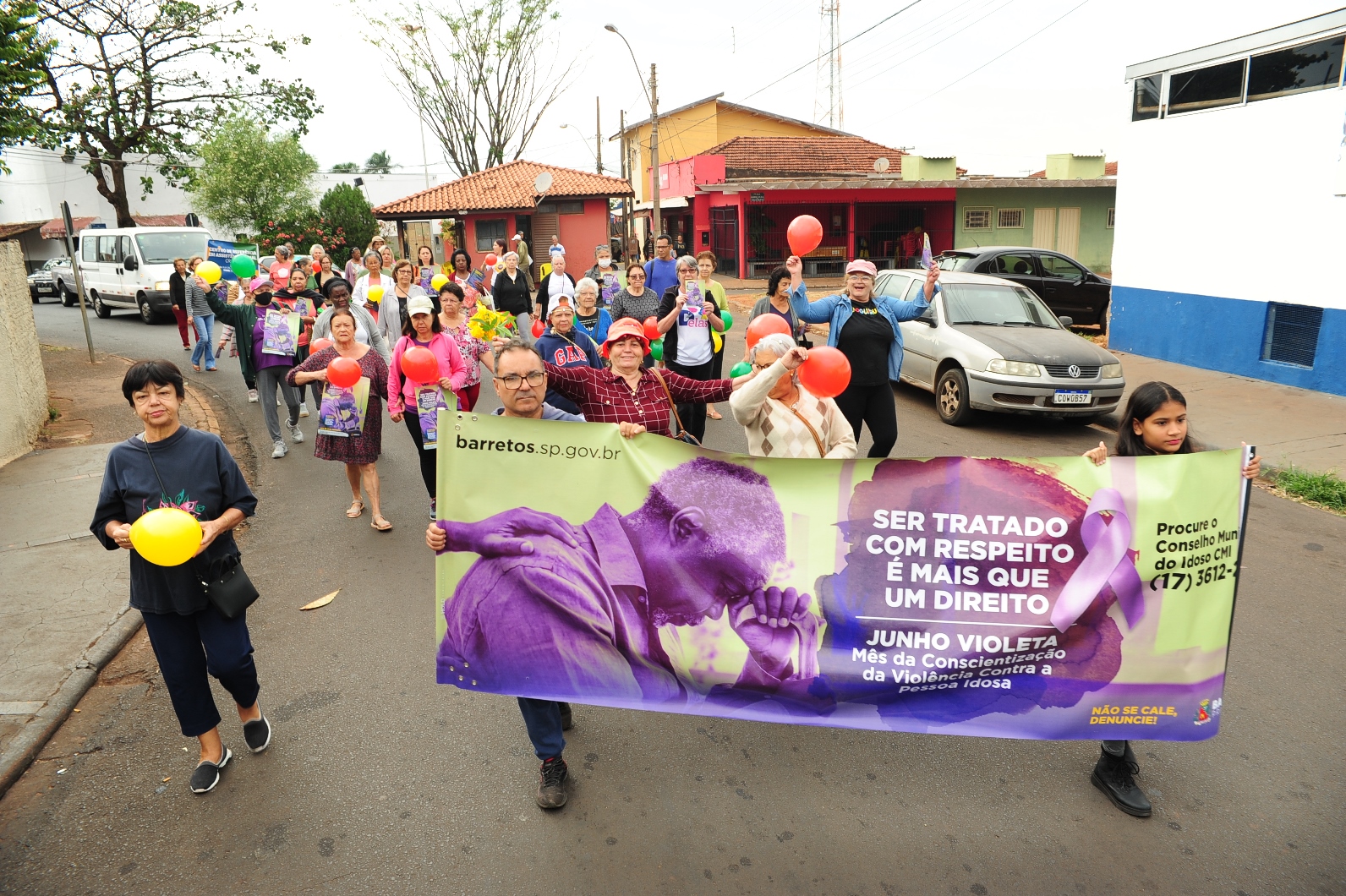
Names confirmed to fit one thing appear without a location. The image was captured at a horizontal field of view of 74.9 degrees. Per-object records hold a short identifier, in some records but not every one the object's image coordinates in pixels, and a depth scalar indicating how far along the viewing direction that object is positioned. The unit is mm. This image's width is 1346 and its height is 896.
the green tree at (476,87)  34406
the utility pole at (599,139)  44938
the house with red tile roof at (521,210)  32875
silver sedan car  9891
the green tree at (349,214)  37969
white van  20969
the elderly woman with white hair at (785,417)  4223
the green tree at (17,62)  9172
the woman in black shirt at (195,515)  3689
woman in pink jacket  6602
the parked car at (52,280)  28266
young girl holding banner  3611
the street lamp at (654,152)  25828
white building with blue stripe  11094
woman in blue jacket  6484
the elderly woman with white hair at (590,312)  8648
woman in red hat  4656
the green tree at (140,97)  24531
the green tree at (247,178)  34625
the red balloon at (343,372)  6473
